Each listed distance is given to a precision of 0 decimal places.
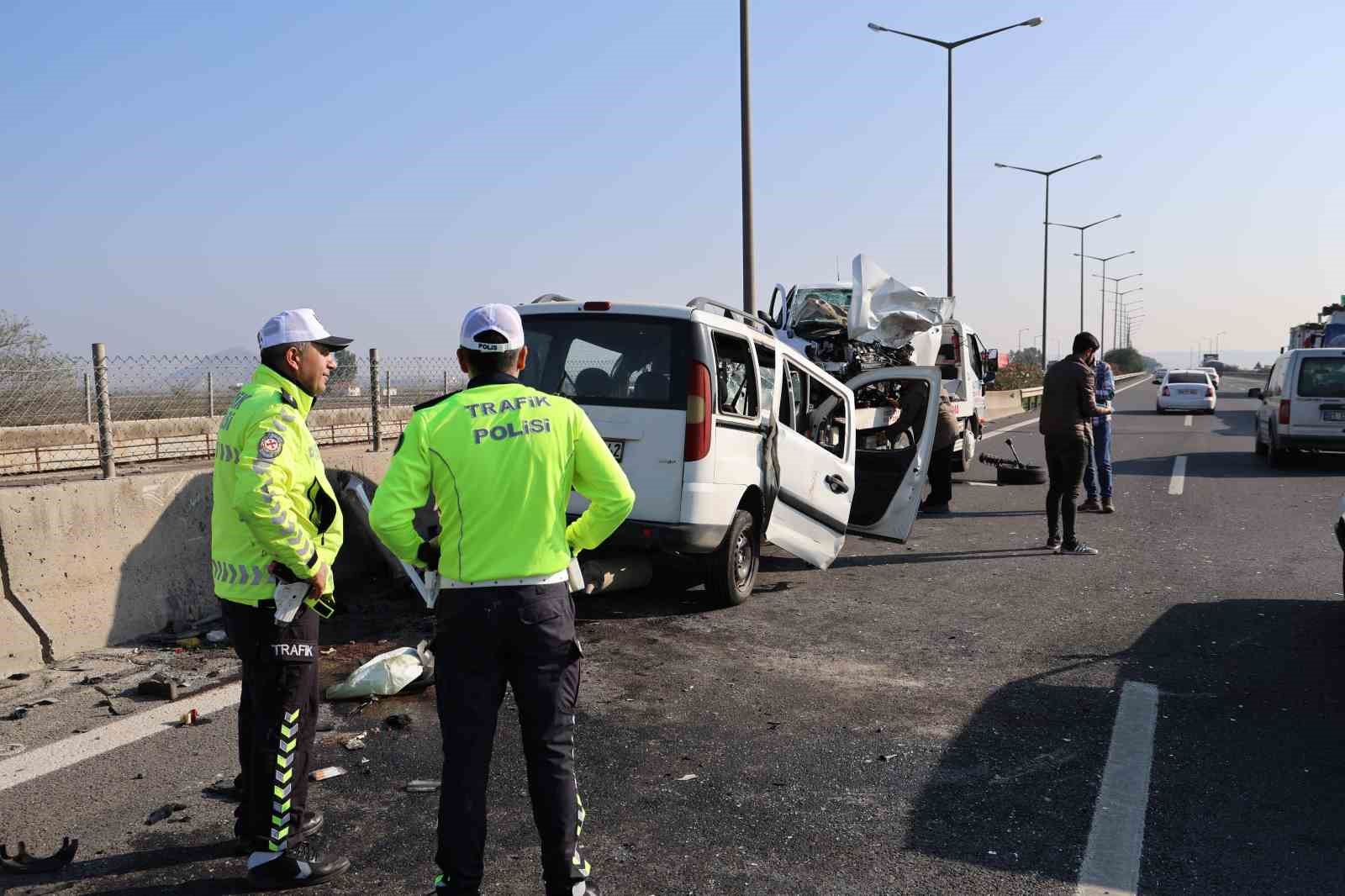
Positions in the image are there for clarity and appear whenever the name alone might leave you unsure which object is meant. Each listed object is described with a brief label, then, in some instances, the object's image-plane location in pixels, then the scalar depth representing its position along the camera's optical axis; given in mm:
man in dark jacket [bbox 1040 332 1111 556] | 9906
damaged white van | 7004
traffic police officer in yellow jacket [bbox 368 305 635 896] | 3172
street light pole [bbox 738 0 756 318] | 15000
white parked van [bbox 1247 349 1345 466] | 16422
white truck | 14609
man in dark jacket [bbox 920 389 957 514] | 12586
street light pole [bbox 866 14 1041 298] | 28906
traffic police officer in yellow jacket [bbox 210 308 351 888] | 3613
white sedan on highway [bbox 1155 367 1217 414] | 33250
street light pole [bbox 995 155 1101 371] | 46197
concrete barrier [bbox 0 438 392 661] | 5875
